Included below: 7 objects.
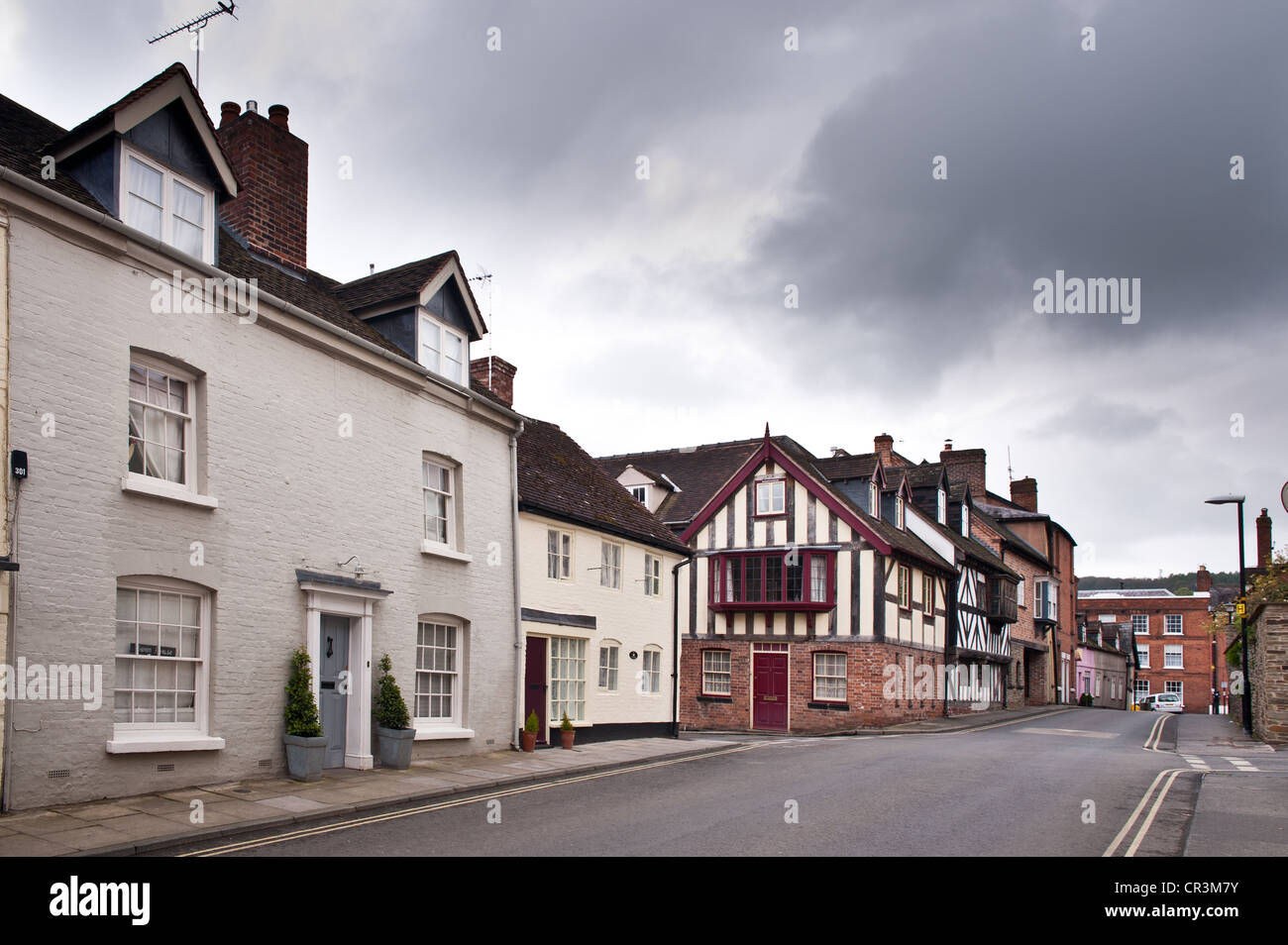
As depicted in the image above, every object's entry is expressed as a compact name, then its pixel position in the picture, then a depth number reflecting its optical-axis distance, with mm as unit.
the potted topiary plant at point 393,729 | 15133
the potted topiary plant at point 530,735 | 18969
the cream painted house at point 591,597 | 20344
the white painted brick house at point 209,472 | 10875
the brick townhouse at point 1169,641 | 80250
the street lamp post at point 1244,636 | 27438
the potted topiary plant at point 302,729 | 13406
